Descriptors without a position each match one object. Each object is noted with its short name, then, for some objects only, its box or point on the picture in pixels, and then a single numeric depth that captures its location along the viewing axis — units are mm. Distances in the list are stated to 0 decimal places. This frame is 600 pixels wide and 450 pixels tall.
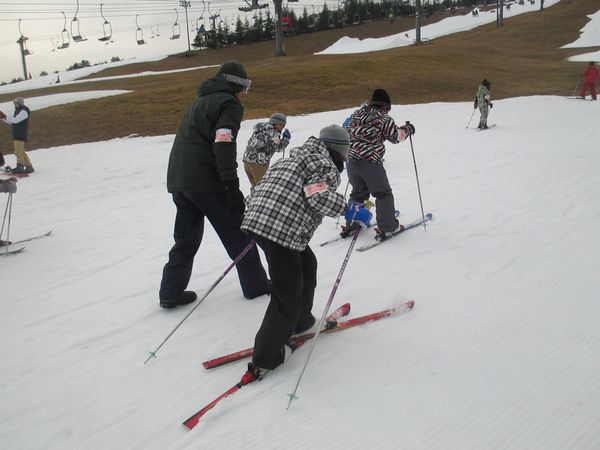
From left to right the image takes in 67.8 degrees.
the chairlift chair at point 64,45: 33638
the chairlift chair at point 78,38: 36594
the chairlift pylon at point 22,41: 46906
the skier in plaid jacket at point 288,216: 3260
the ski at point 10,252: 6598
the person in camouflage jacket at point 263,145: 7457
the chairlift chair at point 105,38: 36538
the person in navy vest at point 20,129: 12469
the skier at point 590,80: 19609
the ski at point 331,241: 6650
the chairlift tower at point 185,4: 62381
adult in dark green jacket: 4102
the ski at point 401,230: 6247
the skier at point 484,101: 15656
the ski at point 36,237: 7121
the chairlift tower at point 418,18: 52250
